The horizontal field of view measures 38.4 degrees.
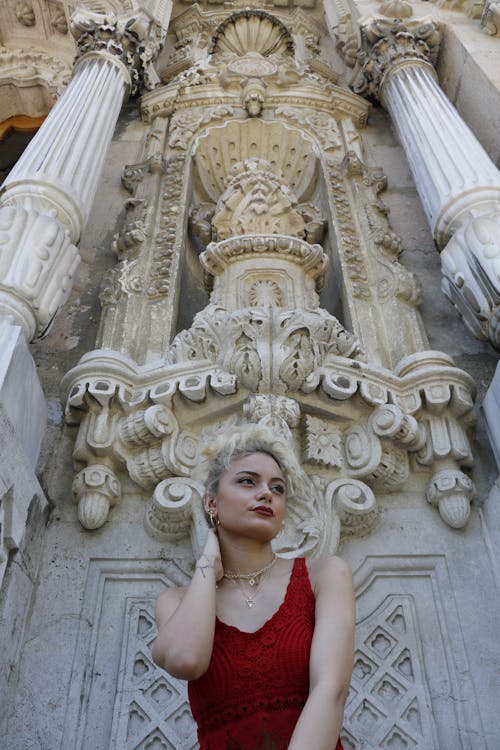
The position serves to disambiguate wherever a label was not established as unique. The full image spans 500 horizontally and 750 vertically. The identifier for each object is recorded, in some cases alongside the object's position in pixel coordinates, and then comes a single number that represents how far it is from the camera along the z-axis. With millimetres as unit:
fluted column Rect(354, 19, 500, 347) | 4164
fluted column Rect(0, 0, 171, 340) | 3885
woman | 1955
